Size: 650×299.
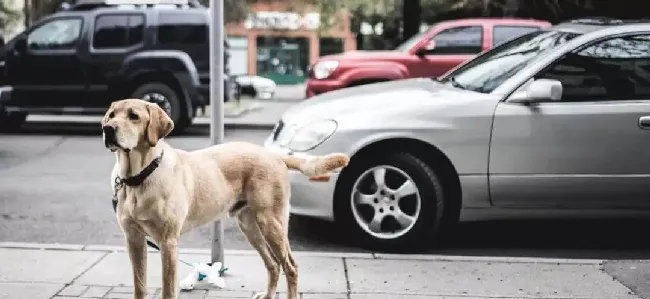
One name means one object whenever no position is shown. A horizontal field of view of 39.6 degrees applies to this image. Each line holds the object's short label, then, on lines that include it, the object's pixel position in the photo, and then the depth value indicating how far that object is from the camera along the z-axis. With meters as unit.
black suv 14.25
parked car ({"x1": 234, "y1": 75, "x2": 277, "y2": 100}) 30.95
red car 13.14
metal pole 5.27
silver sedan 6.28
